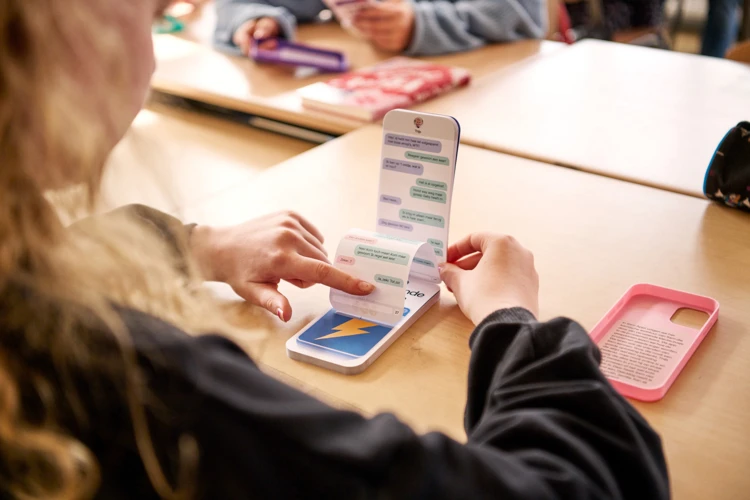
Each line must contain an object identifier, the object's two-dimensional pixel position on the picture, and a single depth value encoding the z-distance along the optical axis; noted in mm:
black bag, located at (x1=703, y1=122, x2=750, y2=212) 1102
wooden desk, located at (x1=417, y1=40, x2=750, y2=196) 1300
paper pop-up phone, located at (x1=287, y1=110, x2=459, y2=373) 852
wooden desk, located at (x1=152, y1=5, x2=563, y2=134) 1572
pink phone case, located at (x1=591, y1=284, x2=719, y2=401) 776
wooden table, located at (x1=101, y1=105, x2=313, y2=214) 1390
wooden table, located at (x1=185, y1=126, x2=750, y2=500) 739
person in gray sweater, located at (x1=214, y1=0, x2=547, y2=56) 1879
